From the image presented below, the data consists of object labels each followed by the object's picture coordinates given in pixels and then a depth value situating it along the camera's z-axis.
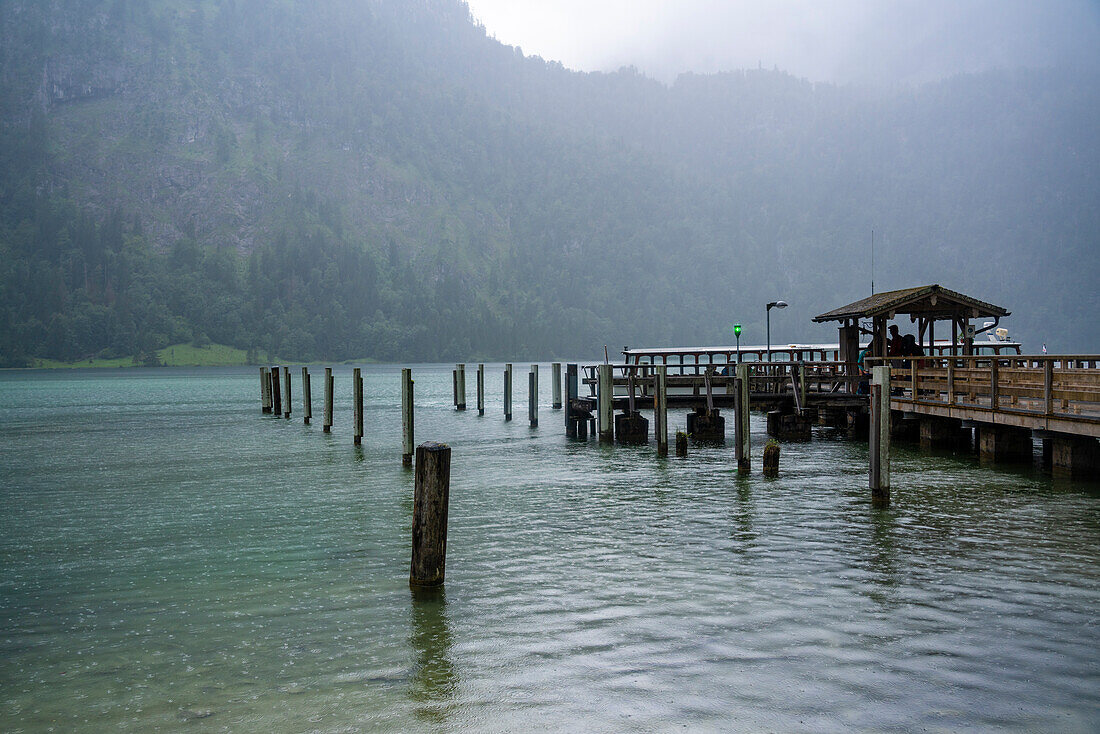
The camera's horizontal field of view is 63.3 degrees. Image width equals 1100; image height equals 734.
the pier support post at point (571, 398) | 37.34
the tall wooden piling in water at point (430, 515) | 11.66
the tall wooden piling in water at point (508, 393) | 50.30
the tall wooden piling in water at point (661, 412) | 28.58
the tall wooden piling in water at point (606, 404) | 32.09
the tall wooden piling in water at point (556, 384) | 53.98
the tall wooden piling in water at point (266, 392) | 56.56
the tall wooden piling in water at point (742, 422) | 23.06
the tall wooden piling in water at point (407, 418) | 27.66
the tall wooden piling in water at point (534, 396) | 44.34
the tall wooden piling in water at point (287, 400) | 51.20
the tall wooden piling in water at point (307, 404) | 46.62
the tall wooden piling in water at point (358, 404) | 34.59
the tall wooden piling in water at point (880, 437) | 17.28
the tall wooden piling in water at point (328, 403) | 41.09
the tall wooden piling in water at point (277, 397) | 53.08
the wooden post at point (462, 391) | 59.03
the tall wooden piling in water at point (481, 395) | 54.25
